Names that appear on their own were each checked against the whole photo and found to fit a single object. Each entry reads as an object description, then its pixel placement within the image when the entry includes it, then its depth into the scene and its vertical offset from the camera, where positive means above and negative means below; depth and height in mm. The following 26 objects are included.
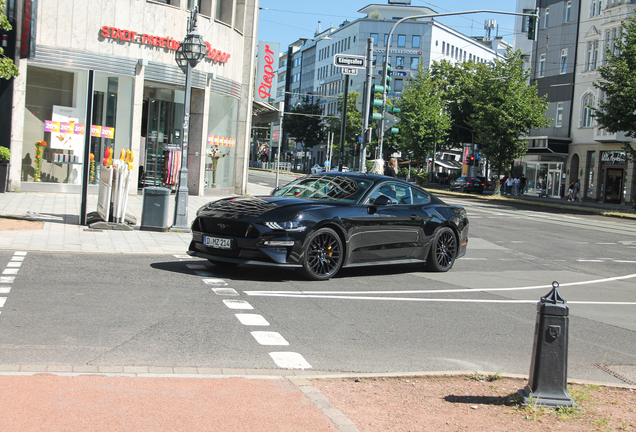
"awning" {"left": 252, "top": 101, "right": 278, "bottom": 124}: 32031 +2516
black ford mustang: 9453 -796
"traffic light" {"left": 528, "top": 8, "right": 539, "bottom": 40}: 25223 +5427
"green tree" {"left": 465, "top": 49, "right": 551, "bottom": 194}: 48875 +4926
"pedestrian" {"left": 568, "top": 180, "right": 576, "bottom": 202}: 52875 -393
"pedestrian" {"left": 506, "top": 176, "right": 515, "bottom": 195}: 62547 -163
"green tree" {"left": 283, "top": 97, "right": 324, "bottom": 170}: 103938 +5745
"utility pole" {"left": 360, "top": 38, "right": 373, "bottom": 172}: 20938 +1810
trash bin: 14875 -1127
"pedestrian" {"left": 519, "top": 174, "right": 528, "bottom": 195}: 61956 -7
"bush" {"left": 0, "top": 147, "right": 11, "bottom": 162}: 20547 -231
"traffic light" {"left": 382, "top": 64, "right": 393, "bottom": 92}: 21664 +2788
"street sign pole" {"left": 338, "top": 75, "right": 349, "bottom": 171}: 24538 +1714
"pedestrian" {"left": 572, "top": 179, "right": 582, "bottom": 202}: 53000 -148
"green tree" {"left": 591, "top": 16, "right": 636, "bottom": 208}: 35312 +4856
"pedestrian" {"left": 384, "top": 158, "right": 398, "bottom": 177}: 19078 +118
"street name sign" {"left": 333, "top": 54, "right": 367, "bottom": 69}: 19938 +2975
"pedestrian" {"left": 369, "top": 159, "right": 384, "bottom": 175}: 20062 +176
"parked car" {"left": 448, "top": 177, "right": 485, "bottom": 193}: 61688 -441
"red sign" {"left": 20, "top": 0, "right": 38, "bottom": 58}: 20672 +3365
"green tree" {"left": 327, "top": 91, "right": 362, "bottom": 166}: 85619 +5335
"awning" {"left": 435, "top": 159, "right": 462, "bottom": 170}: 93800 +1816
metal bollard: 4645 -1096
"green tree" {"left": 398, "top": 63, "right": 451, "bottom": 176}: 65000 +4917
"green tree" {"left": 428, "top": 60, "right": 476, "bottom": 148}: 71312 +7938
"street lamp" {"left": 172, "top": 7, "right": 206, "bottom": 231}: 15289 +1291
